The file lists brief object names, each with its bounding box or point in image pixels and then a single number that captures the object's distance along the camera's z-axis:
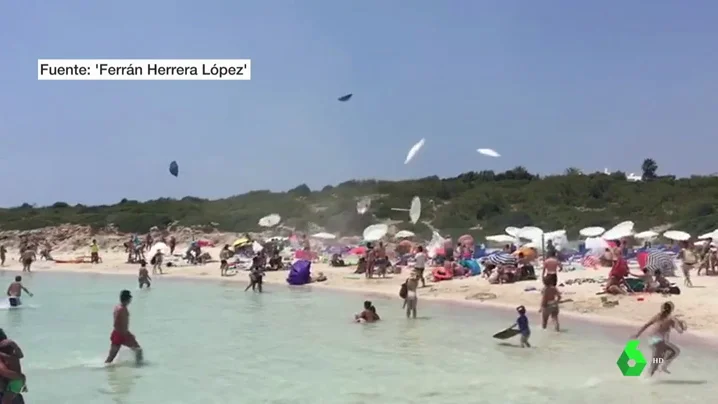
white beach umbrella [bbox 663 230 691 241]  24.17
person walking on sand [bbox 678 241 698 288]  18.19
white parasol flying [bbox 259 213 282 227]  34.47
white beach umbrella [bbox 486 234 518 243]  28.90
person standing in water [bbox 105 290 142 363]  11.13
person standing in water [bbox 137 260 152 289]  25.38
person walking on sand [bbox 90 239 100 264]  38.24
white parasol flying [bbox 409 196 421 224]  27.17
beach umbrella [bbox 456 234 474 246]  28.67
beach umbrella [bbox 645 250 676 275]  18.67
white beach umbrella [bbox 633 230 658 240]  29.46
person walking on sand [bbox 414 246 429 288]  21.91
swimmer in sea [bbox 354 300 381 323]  16.67
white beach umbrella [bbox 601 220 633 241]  25.31
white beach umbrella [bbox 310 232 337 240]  37.12
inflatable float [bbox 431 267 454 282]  23.00
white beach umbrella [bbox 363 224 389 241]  30.60
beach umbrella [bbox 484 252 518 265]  21.55
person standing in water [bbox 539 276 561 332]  14.51
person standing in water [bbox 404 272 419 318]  17.06
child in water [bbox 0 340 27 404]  7.03
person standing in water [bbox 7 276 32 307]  20.15
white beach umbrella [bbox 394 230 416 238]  35.33
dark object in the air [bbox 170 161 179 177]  19.41
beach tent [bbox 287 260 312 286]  25.48
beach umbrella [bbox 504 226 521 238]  28.71
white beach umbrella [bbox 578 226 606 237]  28.47
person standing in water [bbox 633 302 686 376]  10.03
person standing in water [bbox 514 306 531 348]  13.24
